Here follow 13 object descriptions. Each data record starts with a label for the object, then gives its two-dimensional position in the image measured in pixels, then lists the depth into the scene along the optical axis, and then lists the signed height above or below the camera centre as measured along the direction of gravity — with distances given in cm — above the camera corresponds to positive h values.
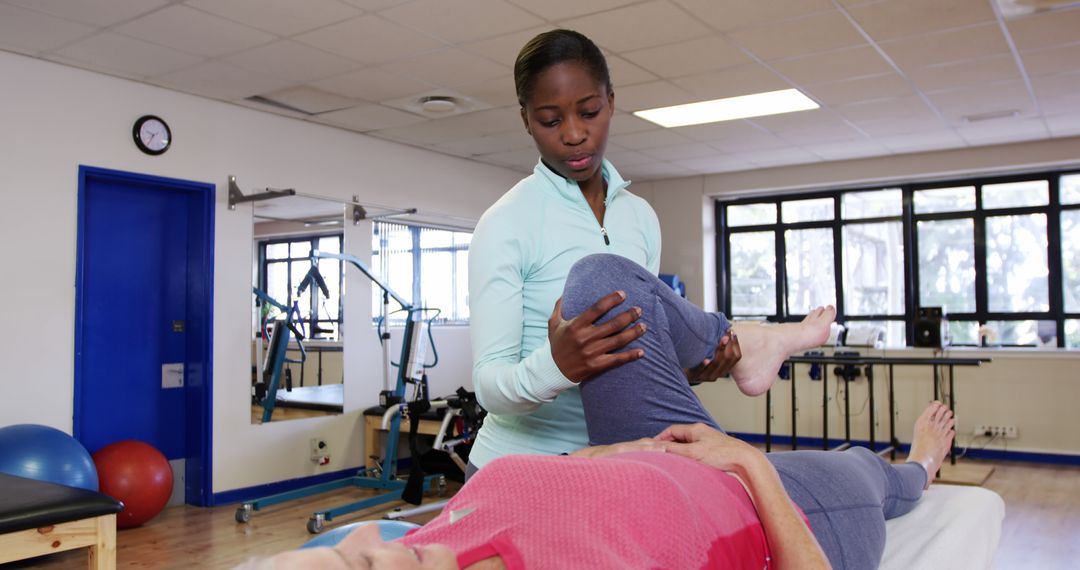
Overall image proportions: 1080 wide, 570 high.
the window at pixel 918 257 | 627 +47
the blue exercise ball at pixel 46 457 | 326 -57
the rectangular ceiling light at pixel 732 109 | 486 +126
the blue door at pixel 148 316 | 434 +0
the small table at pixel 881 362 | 507 -32
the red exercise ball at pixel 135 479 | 390 -78
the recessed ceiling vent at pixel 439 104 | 471 +124
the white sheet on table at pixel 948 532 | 157 -46
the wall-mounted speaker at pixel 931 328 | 572 -11
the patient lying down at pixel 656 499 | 80 -21
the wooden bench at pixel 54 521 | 213 -55
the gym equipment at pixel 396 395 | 489 -50
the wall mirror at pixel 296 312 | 491 +2
